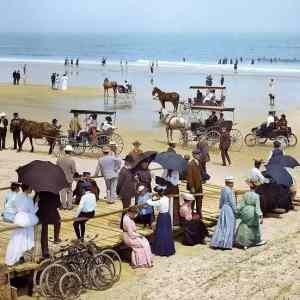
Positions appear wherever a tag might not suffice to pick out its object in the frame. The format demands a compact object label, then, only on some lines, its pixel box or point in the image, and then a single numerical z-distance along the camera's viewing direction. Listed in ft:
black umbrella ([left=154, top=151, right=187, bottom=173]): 48.29
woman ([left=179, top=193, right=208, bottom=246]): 47.03
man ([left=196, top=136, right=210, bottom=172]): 62.95
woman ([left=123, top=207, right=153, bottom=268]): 41.88
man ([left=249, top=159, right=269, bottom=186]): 53.16
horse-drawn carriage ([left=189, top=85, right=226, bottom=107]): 114.83
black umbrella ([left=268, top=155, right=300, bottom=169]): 56.65
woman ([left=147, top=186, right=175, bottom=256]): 44.19
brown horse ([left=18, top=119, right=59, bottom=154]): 79.82
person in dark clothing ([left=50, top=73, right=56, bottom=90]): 163.30
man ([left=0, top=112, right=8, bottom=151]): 82.69
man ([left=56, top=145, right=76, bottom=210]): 50.65
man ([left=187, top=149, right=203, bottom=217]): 49.26
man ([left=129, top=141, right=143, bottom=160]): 51.78
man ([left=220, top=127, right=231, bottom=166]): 76.18
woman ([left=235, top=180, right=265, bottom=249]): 46.16
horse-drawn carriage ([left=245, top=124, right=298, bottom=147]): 89.81
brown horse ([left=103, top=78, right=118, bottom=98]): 135.54
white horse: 89.66
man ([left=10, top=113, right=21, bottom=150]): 81.10
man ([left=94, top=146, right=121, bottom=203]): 52.19
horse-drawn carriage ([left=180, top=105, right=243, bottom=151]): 87.25
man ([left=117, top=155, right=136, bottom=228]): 47.26
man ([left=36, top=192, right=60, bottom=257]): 38.63
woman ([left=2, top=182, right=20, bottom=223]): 40.63
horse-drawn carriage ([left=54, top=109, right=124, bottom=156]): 78.38
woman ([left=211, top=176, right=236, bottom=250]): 45.75
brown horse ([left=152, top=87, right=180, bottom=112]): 116.98
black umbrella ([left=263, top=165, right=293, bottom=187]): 55.57
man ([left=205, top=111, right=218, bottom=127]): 88.86
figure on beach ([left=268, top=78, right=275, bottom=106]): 139.21
